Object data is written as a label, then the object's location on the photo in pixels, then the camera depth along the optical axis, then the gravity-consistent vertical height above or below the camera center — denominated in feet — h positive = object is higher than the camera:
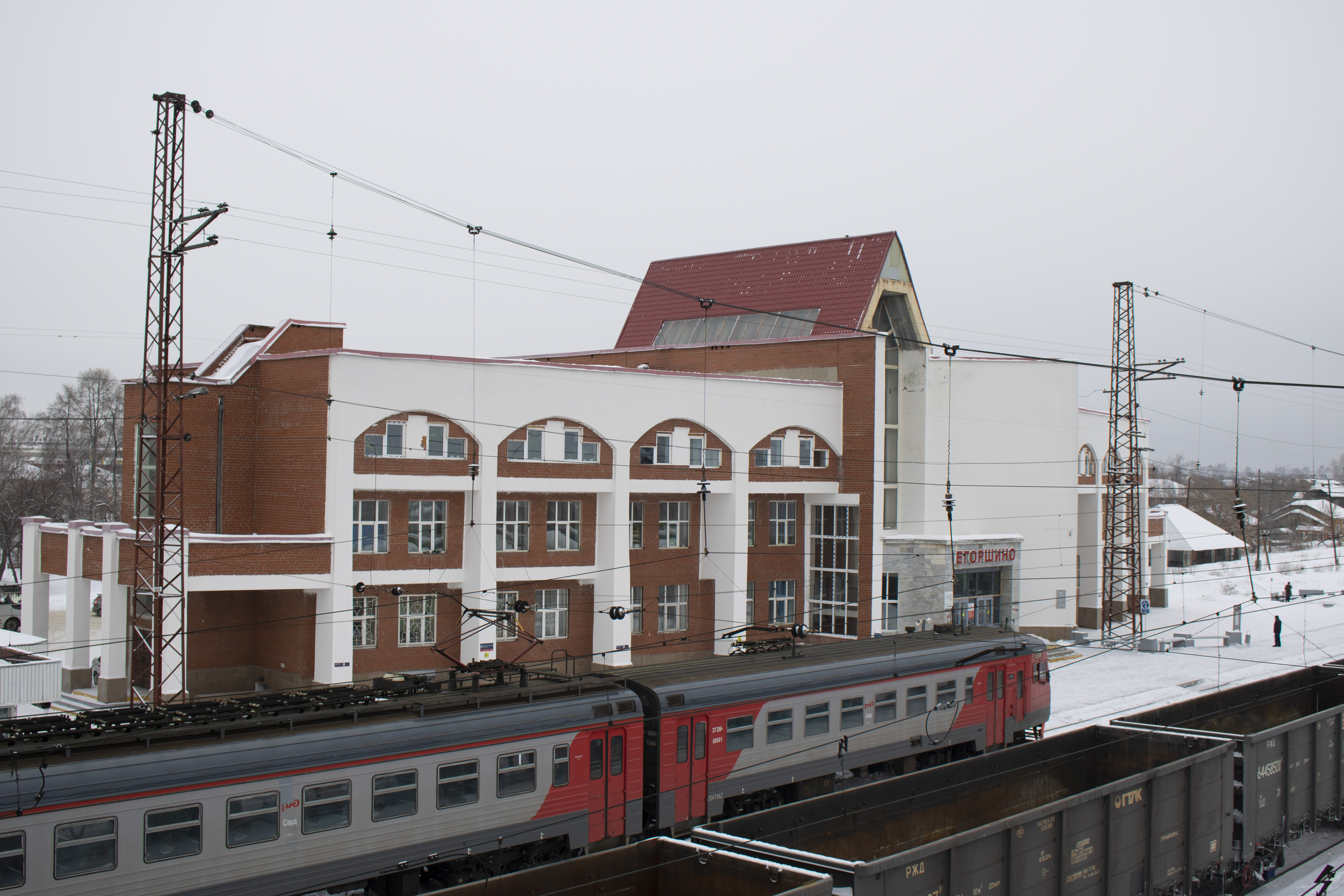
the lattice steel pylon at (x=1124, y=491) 156.66 +1.32
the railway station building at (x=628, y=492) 110.63 +0.33
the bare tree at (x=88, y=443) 260.01 +12.03
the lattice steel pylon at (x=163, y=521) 90.33 -2.67
